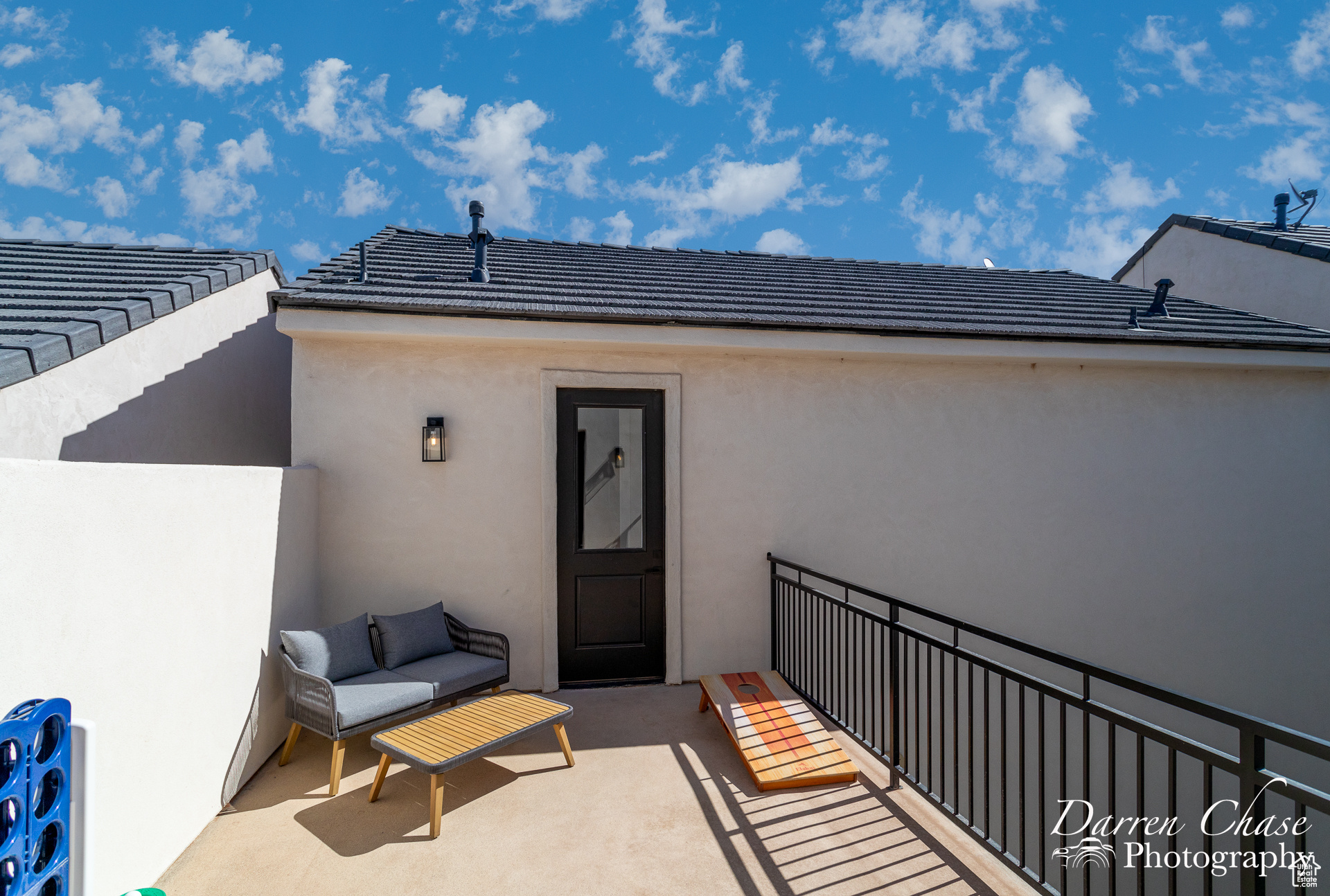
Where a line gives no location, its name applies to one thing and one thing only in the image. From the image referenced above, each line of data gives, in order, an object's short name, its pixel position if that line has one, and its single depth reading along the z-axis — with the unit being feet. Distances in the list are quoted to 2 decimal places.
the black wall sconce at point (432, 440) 15.35
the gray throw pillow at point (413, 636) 13.87
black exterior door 16.29
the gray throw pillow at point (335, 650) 12.06
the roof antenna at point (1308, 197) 27.20
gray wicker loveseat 11.23
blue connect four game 4.92
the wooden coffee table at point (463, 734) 9.68
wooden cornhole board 10.99
